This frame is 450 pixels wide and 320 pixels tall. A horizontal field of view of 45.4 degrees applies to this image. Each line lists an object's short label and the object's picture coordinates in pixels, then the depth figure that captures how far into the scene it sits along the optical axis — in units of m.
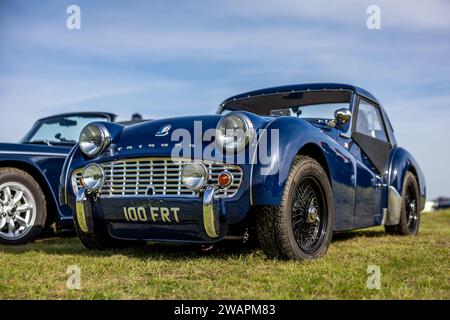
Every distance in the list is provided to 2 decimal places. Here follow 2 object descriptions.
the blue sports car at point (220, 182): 3.48
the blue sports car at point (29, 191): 5.54
